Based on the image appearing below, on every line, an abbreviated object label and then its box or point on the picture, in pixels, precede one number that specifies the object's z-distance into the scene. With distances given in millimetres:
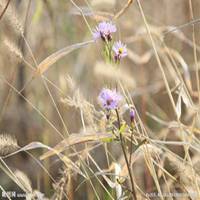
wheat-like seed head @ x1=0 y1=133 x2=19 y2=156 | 2358
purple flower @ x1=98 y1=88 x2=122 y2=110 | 2242
